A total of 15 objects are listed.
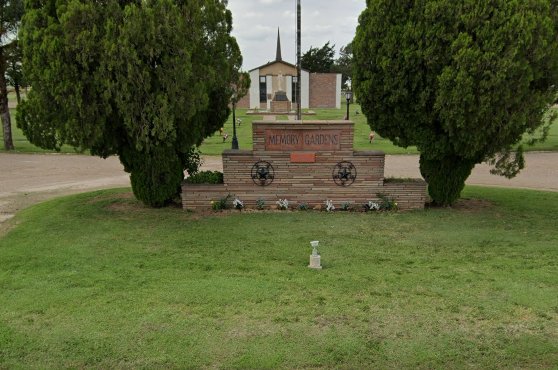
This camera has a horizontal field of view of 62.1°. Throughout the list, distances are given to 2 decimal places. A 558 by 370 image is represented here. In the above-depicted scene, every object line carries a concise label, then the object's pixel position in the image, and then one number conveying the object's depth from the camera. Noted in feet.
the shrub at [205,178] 34.42
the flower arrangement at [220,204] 33.65
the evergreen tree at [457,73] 28.27
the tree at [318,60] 249.96
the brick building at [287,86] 198.18
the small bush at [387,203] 33.78
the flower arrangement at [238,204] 33.76
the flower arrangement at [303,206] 33.90
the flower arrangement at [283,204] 33.81
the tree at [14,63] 63.39
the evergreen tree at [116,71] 28.30
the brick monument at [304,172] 33.45
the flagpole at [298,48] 61.74
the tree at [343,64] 278.63
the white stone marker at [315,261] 21.77
